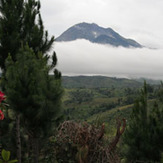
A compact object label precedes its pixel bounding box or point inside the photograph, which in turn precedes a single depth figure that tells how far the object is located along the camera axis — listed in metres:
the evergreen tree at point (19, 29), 6.92
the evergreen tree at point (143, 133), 8.02
